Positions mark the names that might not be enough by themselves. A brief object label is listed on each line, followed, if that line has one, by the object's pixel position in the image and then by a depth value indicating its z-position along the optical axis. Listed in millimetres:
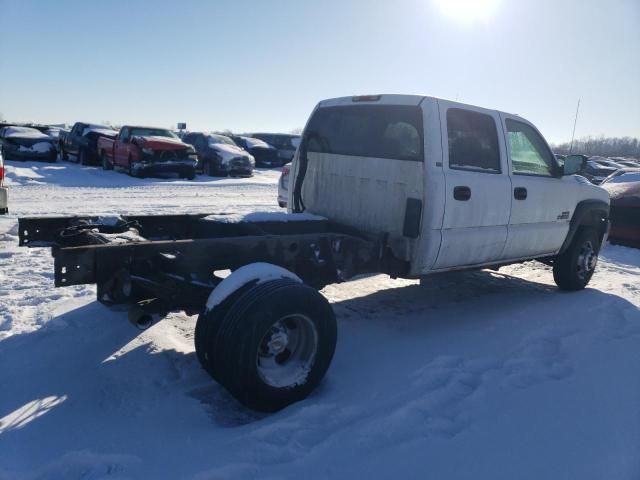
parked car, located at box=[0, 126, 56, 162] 19359
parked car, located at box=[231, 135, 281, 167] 25172
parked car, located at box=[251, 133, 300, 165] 26422
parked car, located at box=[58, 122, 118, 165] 19844
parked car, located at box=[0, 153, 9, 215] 6367
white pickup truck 3162
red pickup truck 16172
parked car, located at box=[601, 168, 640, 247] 9500
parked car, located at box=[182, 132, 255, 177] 19312
